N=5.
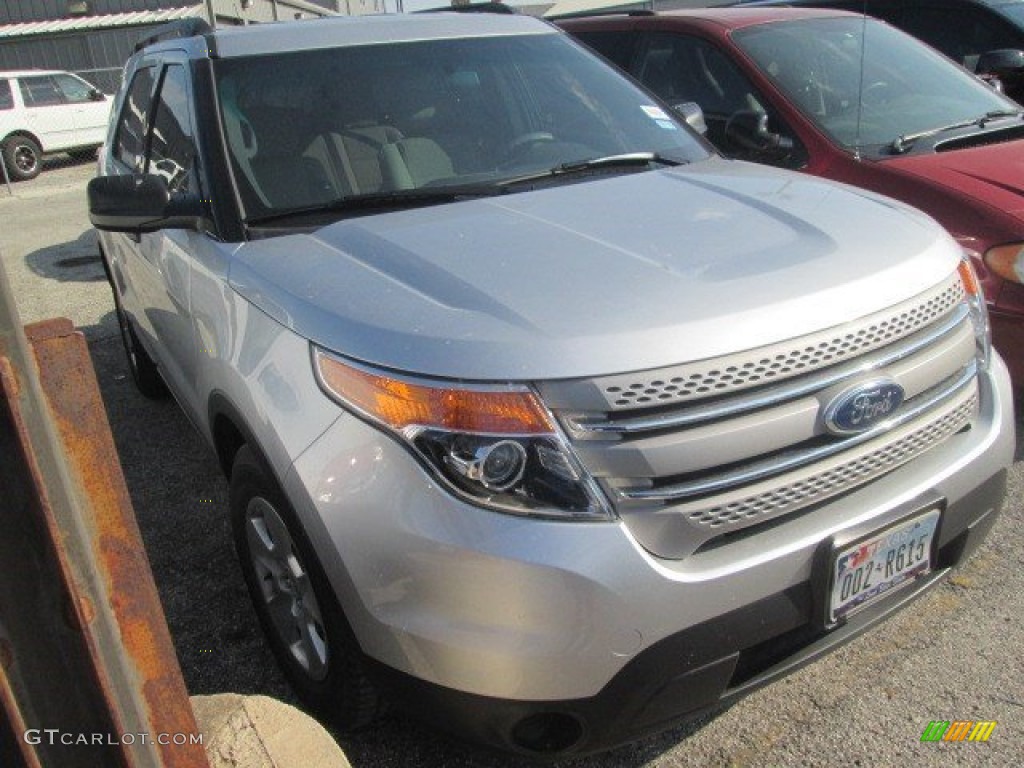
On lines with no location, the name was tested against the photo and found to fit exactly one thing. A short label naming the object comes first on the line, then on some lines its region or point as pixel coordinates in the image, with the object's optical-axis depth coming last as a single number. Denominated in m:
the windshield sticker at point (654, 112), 3.30
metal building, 25.52
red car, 3.36
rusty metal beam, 1.00
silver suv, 1.71
